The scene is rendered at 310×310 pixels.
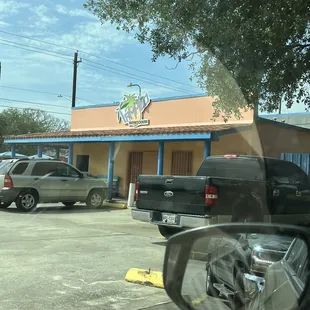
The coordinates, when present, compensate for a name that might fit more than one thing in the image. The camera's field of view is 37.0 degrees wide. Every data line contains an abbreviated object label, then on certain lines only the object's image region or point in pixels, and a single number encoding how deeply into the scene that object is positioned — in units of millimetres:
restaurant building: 16062
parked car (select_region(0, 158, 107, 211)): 14457
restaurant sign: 19875
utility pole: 31722
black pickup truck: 8562
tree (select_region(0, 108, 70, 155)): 48781
